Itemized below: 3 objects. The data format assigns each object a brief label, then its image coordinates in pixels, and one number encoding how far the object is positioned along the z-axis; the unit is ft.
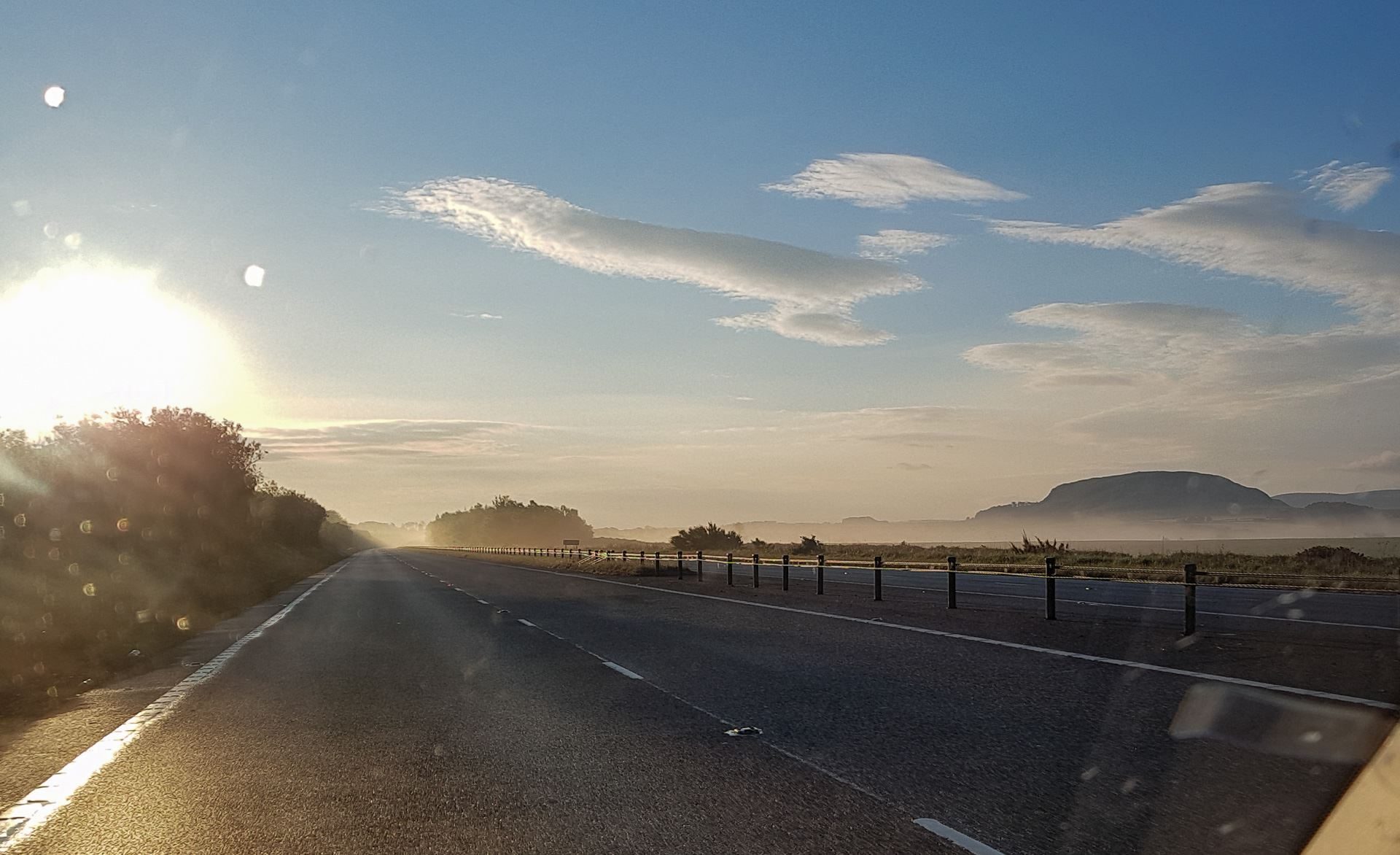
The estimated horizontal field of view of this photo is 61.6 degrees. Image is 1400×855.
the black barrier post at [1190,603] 56.90
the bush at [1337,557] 121.29
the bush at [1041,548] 174.25
